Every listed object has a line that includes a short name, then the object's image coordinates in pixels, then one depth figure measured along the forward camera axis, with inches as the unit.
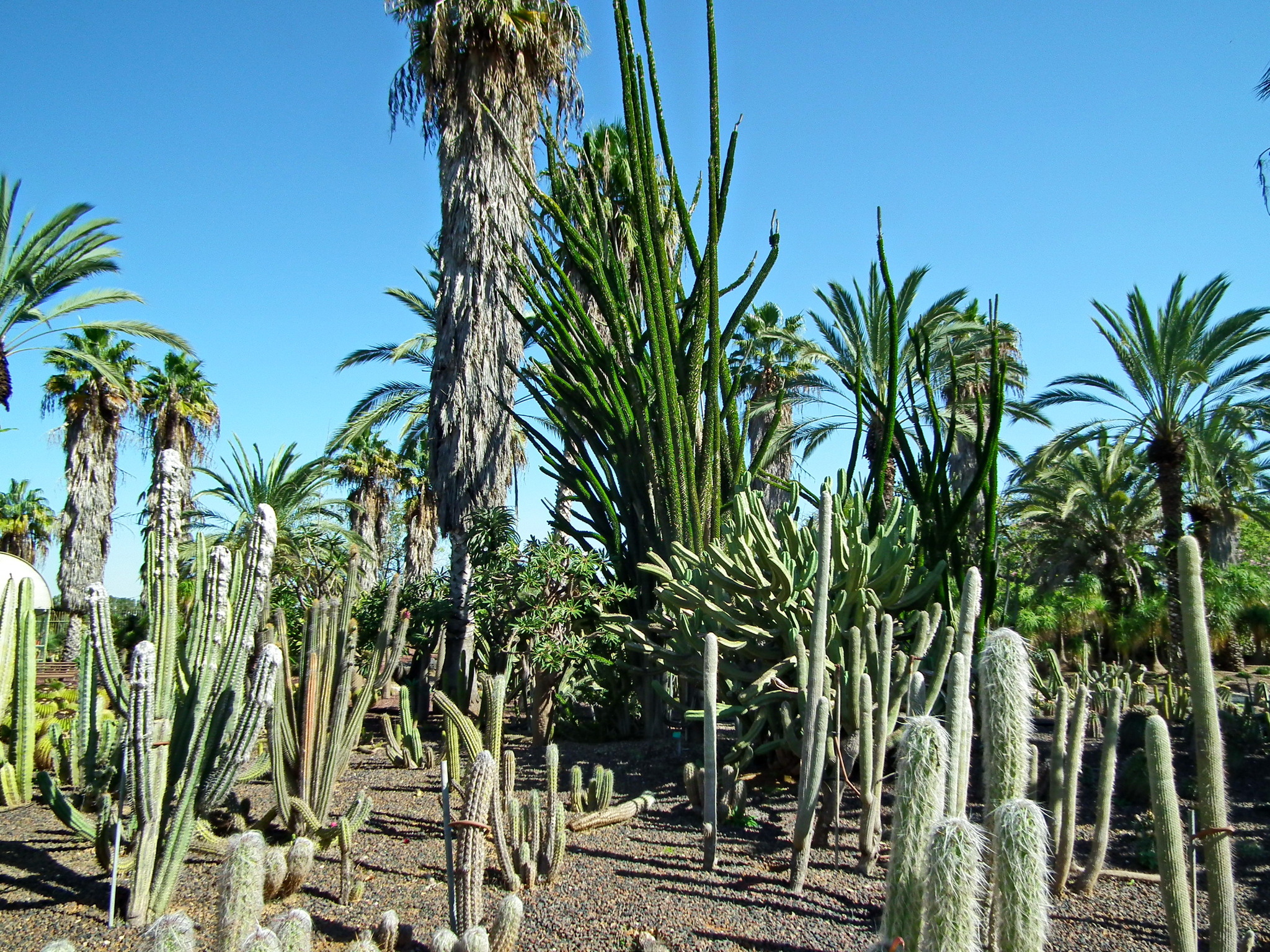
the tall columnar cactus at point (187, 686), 158.6
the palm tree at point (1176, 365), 556.7
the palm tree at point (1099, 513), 806.5
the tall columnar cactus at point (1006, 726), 106.8
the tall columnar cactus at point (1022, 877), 86.4
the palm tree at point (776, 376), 688.4
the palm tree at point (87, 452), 736.3
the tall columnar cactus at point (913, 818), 93.1
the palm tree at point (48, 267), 523.2
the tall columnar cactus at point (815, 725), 165.6
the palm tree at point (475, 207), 419.2
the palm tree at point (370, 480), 1018.7
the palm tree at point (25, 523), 1263.5
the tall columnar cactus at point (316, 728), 193.6
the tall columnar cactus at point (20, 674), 236.7
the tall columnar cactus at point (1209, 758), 107.0
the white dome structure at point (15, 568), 485.4
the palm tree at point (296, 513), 536.4
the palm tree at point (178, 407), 825.5
